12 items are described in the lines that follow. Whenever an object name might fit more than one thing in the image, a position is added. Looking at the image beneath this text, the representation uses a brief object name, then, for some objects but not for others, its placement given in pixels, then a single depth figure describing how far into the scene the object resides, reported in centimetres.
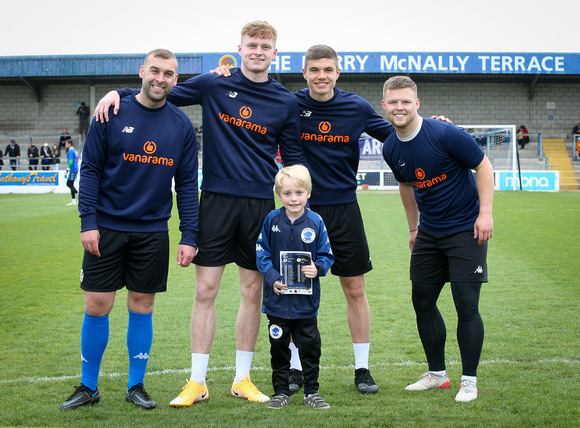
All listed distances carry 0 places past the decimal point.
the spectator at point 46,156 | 2790
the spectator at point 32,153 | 2825
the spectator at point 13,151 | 2858
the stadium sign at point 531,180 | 2483
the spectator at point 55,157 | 2751
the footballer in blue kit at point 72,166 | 1844
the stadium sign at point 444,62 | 3272
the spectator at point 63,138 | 3238
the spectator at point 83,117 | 3453
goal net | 2606
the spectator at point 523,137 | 3180
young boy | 353
